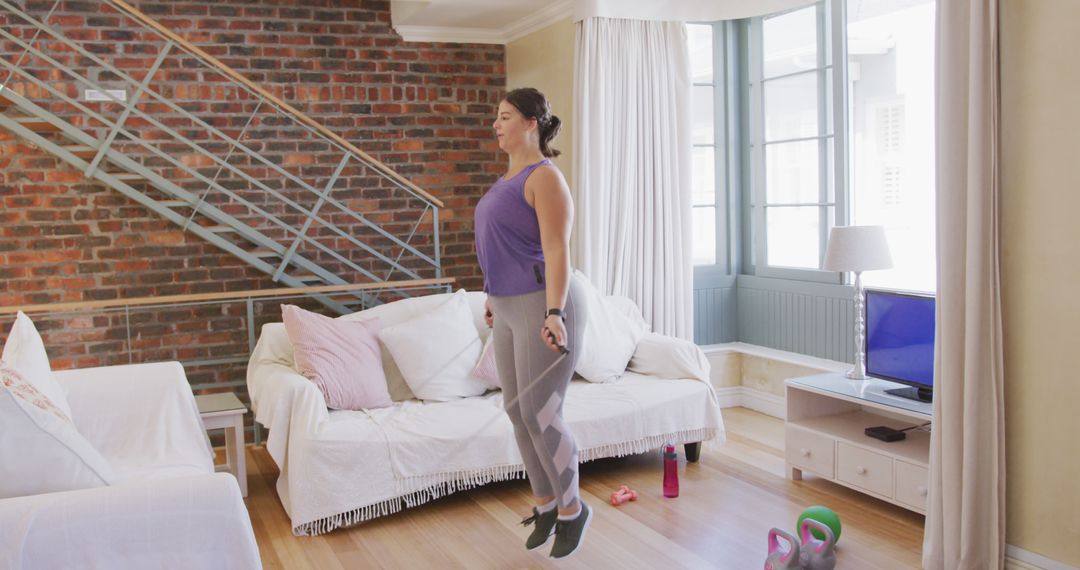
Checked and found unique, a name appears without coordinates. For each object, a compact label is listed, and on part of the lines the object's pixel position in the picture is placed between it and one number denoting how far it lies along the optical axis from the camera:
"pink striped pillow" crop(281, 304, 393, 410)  4.07
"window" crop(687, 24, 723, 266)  5.73
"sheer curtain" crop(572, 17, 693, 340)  5.08
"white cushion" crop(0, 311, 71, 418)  3.00
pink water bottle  3.97
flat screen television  3.83
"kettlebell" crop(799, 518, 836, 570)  3.13
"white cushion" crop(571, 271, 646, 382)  4.54
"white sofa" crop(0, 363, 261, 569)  2.05
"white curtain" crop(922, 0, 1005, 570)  3.00
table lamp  4.15
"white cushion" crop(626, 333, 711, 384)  4.55
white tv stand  3.66
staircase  4.88
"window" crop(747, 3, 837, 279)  5.27
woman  2.85
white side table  4.05
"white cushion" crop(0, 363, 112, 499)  2.20
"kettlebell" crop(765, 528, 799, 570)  3.08
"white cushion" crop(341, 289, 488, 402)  4.44
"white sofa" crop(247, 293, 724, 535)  3.64
